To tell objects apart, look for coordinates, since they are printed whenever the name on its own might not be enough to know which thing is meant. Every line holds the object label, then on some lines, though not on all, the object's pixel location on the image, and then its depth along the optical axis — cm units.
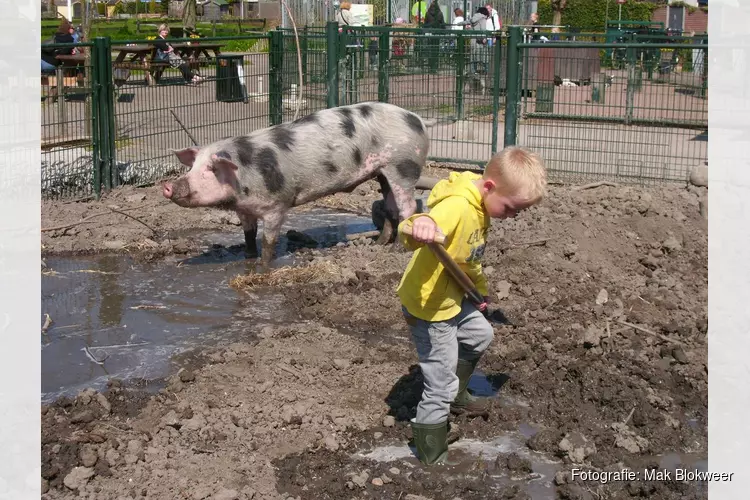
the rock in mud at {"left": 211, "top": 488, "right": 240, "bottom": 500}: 399
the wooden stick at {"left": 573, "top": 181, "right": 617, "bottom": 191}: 951
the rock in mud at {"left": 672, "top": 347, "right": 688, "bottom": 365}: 551
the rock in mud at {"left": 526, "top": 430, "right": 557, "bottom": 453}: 455
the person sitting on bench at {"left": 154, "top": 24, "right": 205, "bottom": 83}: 1112
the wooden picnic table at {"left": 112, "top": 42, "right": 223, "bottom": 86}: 1167
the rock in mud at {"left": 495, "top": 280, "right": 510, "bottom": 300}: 666
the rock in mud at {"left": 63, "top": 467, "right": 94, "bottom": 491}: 409
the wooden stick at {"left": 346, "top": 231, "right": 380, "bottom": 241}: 859
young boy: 419
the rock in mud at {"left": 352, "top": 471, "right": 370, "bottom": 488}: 419
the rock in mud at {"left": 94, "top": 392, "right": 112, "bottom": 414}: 489
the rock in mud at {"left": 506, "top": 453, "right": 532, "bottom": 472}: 437
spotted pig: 758
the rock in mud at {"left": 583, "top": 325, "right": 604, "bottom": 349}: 567
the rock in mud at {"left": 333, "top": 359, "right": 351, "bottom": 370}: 543
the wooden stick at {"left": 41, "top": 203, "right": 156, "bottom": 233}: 805
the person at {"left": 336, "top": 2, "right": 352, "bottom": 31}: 1840
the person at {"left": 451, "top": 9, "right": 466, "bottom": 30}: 2027
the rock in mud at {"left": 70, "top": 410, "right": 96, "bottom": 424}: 473
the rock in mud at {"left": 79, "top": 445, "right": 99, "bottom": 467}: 423
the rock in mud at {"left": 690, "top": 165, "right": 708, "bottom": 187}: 936
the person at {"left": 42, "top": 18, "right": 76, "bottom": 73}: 1573
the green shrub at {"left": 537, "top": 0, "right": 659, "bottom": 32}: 3275
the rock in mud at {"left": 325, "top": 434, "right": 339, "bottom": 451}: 452
